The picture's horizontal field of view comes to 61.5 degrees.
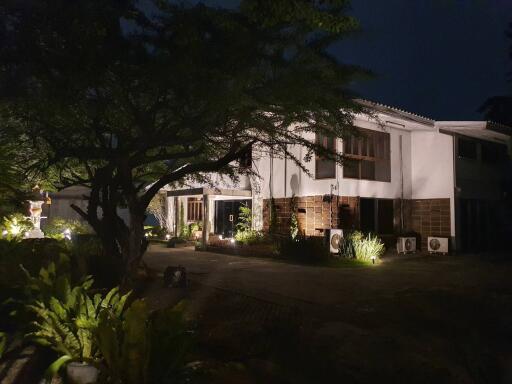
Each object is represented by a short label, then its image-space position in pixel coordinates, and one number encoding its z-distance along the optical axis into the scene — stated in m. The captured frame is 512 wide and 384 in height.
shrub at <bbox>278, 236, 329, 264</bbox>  13.62
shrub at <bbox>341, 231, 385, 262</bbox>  13.78
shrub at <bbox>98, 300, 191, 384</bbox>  3.62
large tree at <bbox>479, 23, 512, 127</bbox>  22.00
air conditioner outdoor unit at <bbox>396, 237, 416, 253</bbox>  16.22
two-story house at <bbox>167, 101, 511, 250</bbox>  15.70
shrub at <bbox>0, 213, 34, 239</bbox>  12.52
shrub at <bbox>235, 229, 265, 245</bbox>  16.33
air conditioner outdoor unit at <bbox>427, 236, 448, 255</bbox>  16.09
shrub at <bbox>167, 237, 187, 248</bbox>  18.75
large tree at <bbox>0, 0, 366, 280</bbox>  5.91
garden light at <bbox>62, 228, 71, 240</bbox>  16.56
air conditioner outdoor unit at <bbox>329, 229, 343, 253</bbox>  14.41
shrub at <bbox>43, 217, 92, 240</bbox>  18.64
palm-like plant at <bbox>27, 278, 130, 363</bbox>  4.19
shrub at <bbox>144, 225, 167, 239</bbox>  22.12
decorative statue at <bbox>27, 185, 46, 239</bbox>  14.17
